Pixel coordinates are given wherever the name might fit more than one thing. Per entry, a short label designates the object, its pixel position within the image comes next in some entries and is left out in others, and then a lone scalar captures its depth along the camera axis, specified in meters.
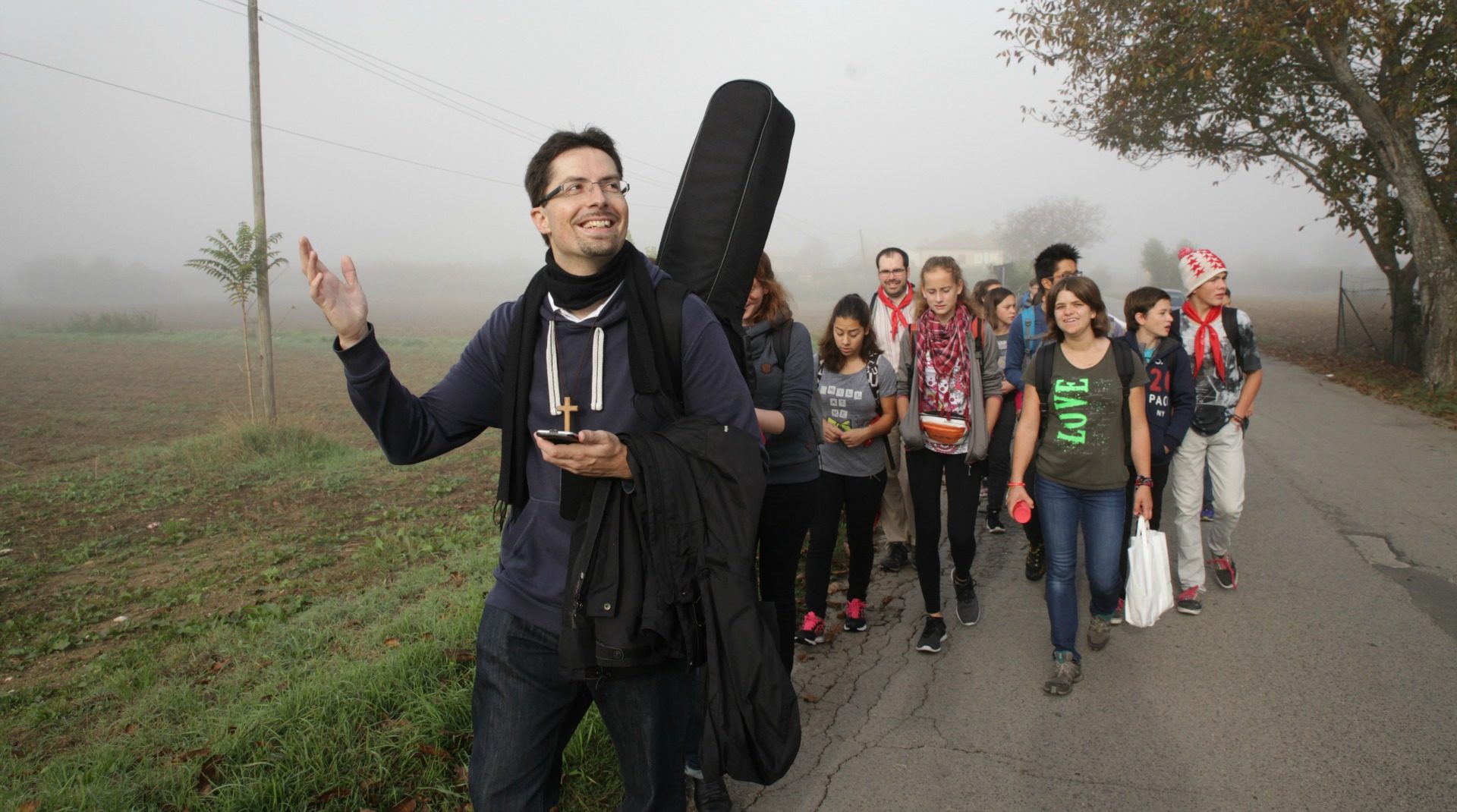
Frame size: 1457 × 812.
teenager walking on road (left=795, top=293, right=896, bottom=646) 4.70
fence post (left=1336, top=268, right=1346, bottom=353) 21.28
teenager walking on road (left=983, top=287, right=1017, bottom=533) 6.58
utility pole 14.08
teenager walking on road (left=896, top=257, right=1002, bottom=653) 4.69
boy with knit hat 5.37
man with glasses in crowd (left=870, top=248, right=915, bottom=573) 5.95
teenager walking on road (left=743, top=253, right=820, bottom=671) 3.79
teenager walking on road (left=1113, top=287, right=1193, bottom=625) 5.00
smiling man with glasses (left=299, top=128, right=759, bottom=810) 2.16
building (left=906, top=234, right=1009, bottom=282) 115.51
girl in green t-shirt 4.25
